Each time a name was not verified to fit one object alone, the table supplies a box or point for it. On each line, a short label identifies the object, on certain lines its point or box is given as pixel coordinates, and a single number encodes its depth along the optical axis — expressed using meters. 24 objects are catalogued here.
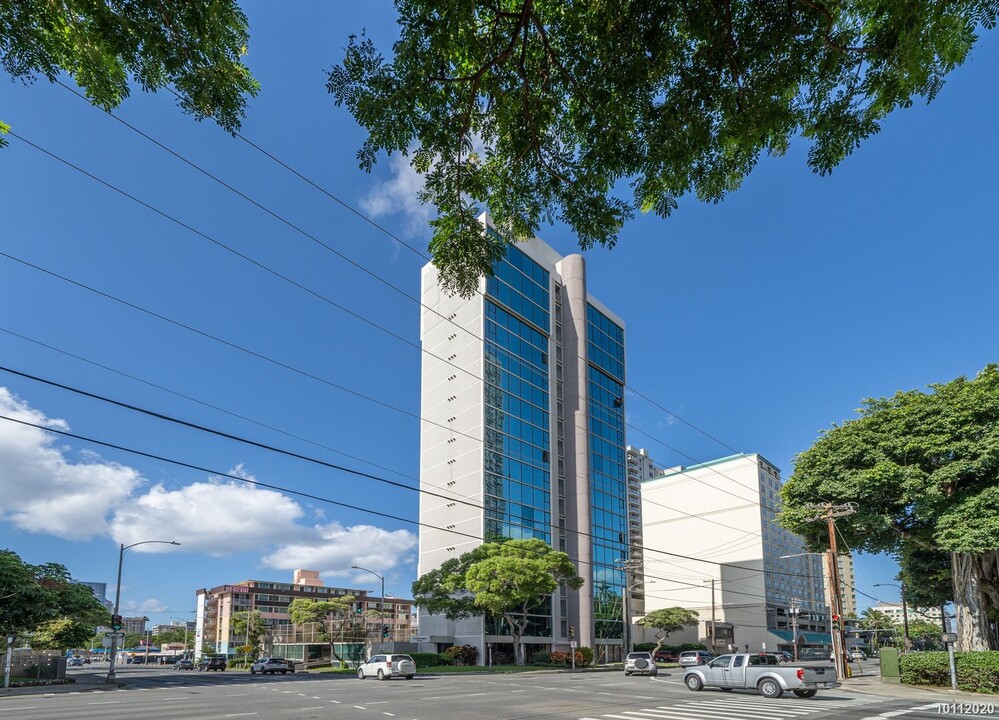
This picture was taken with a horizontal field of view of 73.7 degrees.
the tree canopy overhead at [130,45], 5.61
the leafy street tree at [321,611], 79.12
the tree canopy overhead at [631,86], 6.28
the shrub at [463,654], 58.62
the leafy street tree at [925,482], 31.83
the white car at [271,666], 57.03
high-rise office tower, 65.19
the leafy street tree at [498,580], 52.41
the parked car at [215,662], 73.56
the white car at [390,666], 40.12
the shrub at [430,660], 54.62
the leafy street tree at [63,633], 58.44
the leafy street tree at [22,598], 38.71
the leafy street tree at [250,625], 101.99
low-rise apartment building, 104.06
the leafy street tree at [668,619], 87.81
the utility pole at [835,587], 36.91
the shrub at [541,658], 59.47
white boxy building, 108.00
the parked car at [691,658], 49.09
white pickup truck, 25.84
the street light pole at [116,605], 43.34
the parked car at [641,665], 44.28
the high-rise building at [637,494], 112.06
